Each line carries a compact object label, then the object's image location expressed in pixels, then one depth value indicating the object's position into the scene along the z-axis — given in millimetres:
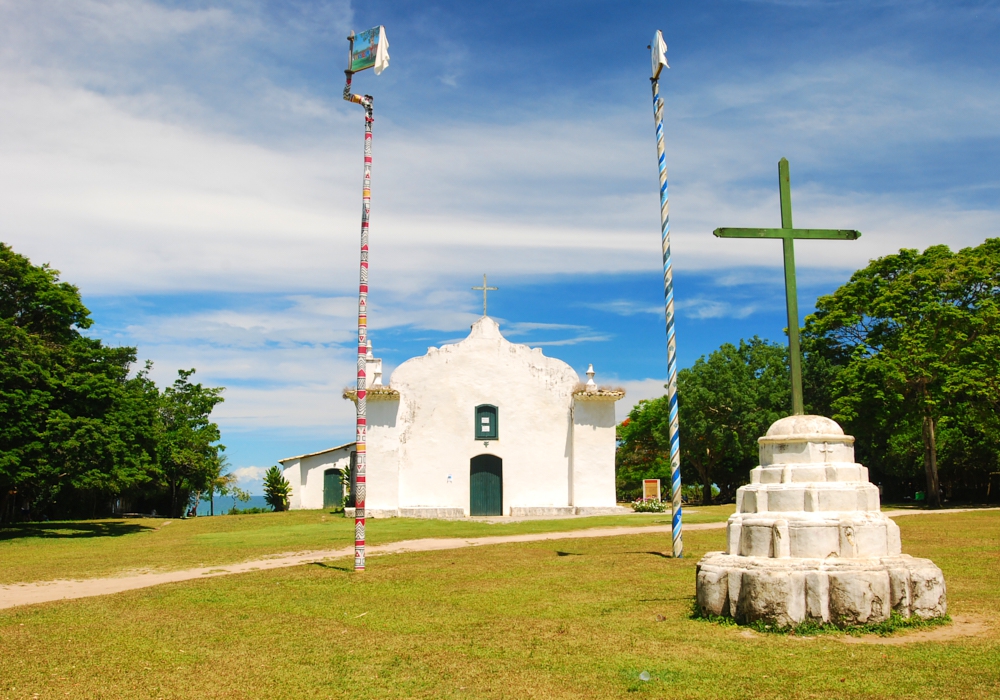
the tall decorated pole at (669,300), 13008
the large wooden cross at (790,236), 8539
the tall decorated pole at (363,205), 12117
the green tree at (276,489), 36406
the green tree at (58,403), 19594
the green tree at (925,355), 25625
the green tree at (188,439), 35312
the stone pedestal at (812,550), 6867
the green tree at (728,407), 35031
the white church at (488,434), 26672
